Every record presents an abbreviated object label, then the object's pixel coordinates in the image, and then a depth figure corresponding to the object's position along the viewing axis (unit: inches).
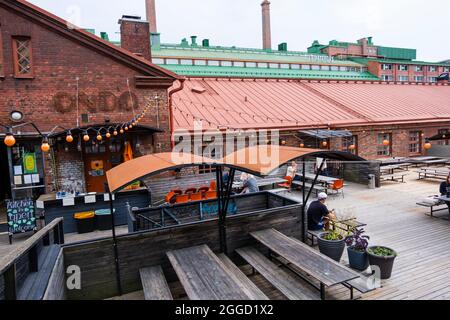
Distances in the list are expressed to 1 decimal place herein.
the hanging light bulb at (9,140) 249.4
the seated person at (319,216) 280.2
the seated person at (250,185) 393.4
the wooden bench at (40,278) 141.5
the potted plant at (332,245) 237.1
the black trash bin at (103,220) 354.6
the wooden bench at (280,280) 179.6
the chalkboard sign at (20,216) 319.9
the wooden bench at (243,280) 169.2
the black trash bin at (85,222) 349.3
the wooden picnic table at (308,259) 174.7
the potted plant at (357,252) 227.3
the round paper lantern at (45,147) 279.3
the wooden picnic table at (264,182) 479.8
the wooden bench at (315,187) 488.3
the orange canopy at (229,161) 195.0
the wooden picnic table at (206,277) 160.6
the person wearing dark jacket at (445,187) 368.5
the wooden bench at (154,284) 177.5
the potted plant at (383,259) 217.5
